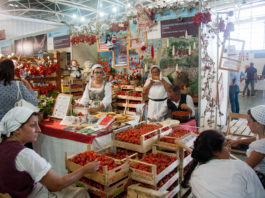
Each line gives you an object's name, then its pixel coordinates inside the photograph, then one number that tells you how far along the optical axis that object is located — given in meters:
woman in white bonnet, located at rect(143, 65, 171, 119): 4.80
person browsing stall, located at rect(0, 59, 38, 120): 3.08
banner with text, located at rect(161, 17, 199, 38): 4.45
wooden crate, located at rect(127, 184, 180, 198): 2.05
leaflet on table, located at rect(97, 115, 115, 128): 3.38
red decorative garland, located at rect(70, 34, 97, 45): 6.21
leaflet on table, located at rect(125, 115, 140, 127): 3.67
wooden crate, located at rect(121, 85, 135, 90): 5.53
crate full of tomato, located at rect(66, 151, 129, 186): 2.22
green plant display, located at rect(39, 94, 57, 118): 4.06
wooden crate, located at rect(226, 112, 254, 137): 5.07
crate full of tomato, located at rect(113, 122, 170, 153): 2.89
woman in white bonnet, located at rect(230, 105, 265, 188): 2.10
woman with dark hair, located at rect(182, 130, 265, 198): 1.59
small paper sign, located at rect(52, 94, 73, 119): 3.83
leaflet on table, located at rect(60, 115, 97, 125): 3.64
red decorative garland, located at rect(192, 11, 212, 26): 4.20
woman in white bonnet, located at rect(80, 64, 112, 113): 4.74
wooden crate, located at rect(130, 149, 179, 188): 2.27
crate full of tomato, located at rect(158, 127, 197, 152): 2.90
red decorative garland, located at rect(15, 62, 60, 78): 5.26
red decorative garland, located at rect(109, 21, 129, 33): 5.41
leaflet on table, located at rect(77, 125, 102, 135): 3.16
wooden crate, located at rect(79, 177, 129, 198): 2.26
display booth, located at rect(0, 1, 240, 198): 2.56
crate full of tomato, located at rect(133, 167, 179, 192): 2.42
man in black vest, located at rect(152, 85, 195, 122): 4.54
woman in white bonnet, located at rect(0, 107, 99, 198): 1.62
